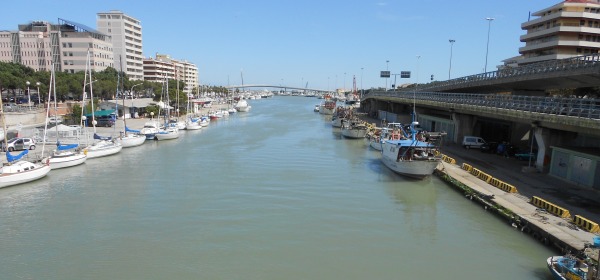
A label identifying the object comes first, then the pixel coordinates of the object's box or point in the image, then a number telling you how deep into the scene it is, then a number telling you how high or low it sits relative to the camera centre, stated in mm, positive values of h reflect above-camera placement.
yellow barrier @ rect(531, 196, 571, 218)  19031 -5340
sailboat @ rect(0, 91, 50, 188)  27547 -6084
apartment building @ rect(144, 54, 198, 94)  171500 +9638
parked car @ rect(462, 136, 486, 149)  40906 -4474
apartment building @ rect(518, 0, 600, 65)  65812 +12073
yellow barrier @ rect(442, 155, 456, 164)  34000 -5358
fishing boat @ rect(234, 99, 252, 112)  128375 -4625
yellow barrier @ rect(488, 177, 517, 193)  23877 -5385
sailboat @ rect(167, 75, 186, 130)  65312 -5450
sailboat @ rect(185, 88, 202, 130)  69000 -5695
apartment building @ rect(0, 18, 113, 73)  112062 +12216
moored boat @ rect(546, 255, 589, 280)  13481 -5875
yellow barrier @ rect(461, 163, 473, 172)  30478 -5331
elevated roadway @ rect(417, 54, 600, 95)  30850 +2098
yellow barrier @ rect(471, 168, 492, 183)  27019 -5374
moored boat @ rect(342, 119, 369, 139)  57975 -5155
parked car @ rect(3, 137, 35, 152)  36781 -5390
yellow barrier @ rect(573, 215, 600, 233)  17125 -5398
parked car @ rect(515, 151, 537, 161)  32781 -4703
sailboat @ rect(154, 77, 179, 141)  55031 -5945
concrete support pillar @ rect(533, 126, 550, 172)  27766 -2914
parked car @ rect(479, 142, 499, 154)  38884 -4818
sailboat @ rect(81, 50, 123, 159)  39688 -6039
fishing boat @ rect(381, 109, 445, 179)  29969 -4660
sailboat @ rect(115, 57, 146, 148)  47062 -5891
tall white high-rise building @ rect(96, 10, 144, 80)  141750 +20240
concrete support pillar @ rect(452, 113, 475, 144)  43688 -2963
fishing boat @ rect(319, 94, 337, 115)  120462 -4334
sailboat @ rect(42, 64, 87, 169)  33938 -6036
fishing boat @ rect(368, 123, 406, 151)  41619 -4372
